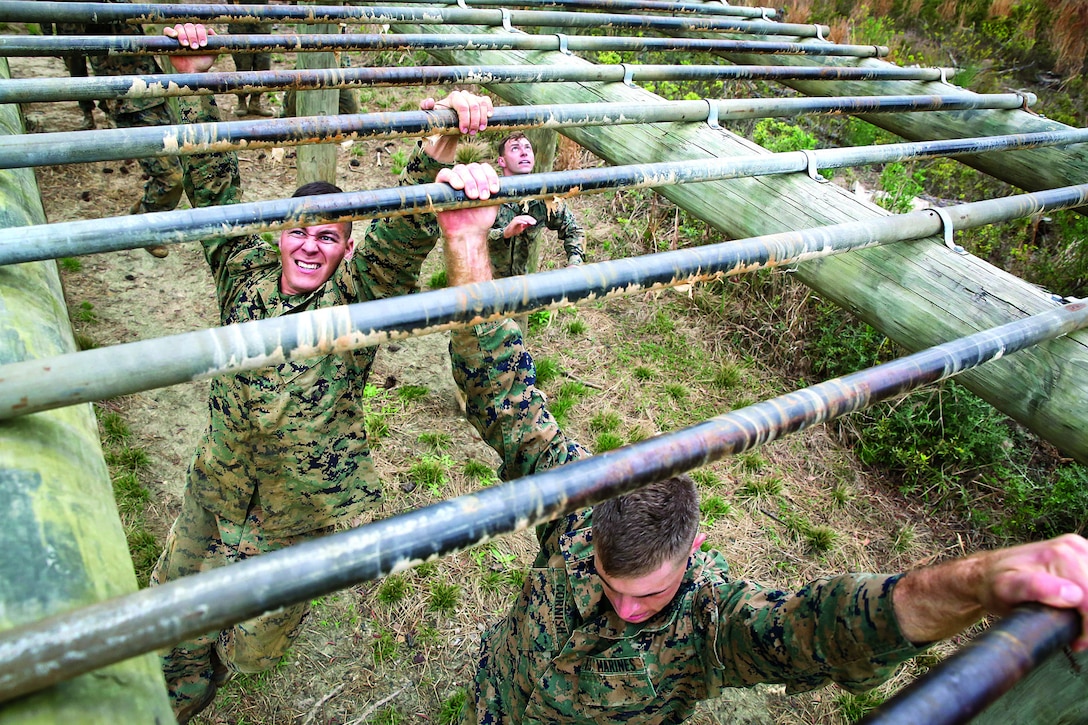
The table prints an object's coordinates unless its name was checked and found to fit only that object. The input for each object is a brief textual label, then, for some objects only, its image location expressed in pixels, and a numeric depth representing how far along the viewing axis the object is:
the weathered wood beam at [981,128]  3.04
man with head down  1.34
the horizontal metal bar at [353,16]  2.62
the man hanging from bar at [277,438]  2.72
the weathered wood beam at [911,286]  1.76
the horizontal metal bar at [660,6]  3.86
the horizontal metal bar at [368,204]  1.42
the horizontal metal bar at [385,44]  2.40
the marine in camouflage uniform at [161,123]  3.07
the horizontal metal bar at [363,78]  2.06
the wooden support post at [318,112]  5.05
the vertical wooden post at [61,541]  0.87
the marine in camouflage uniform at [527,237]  4.69
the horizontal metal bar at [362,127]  1.76
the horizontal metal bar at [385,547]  0.79
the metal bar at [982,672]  0.87
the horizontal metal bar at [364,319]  1.06
